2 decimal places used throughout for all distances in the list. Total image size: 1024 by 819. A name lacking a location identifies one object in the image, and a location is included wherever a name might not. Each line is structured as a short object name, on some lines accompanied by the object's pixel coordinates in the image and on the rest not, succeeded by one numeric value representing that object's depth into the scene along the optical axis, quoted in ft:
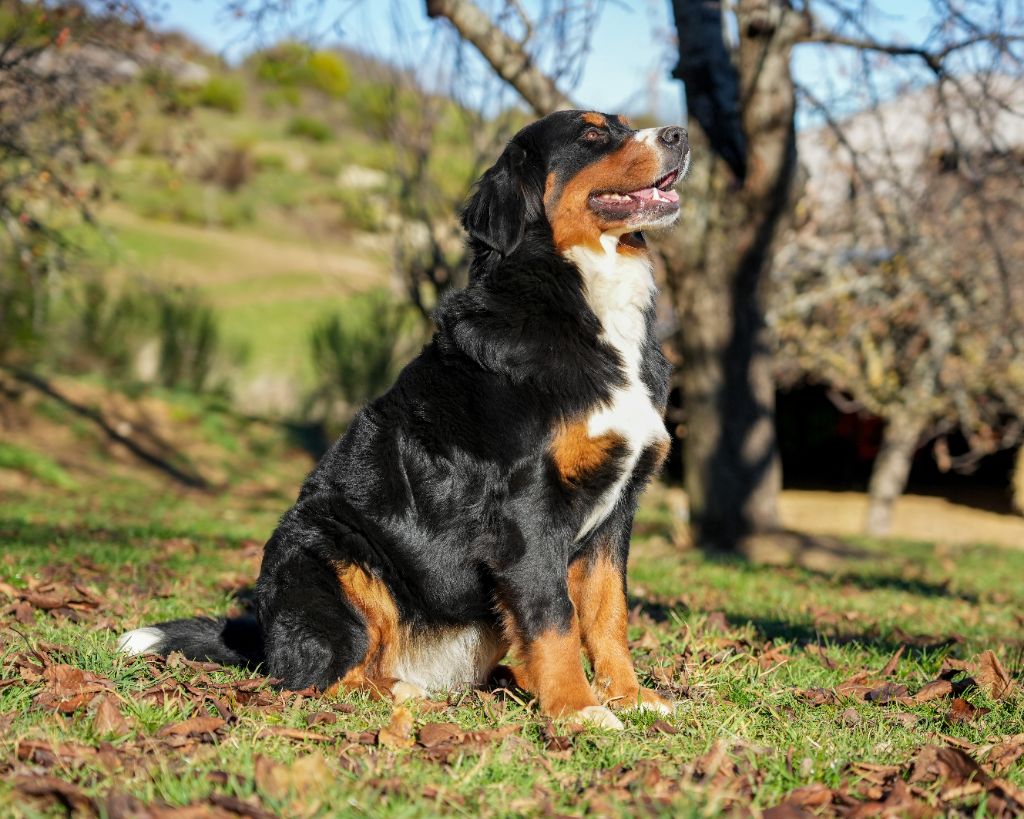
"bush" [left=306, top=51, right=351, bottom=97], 74.74
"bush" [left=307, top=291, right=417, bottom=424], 55.98
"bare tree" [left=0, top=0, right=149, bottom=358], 25.70
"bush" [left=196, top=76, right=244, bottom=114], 137.08
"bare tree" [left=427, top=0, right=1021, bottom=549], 28.30
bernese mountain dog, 11.74
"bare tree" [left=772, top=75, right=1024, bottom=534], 44.16
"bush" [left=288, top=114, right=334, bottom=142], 136.98
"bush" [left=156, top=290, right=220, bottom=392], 56.59
